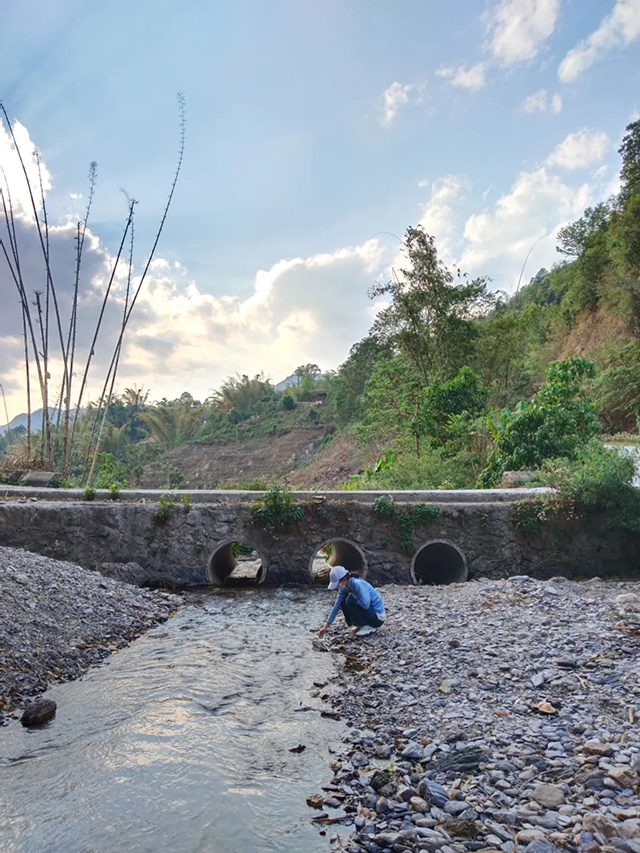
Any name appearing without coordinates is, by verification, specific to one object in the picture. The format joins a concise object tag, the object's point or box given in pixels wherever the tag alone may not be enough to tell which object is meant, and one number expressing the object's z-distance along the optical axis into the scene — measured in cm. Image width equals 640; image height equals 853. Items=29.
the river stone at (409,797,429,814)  403
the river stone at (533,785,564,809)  382
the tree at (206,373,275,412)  5241
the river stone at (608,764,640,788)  384
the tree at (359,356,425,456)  2258
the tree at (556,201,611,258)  3656
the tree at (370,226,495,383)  2384
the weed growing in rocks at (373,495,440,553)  1231
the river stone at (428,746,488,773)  443
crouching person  801
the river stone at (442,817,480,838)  367
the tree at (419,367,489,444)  2036
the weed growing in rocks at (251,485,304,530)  1249
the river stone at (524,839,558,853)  340
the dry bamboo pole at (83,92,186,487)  1783
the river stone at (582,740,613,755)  424
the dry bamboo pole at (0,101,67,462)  1661
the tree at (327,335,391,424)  3928
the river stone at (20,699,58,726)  579
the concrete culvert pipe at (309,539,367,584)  1289
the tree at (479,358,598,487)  1541
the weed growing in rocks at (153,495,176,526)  1269
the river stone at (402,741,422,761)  481
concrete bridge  1205
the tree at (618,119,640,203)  2816
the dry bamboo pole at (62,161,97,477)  1700
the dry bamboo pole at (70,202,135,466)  1766
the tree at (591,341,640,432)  2202
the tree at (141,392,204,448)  4816
